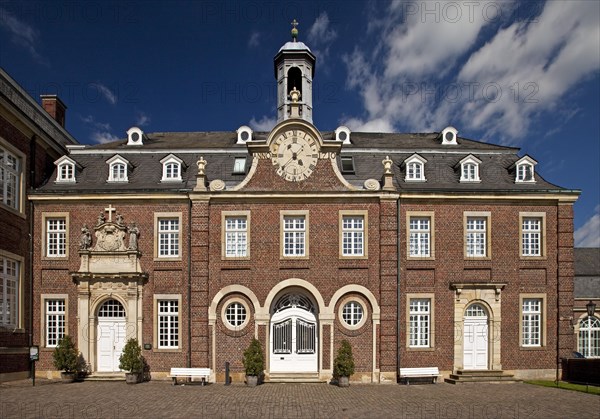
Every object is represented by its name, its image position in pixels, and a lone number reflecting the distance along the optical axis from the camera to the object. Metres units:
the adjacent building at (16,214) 23.08
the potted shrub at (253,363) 23.19
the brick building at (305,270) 24.81
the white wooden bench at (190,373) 23.31
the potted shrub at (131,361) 23.42
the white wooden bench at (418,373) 23.94
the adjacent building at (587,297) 32.22
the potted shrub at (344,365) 23.23
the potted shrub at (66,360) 23.91
